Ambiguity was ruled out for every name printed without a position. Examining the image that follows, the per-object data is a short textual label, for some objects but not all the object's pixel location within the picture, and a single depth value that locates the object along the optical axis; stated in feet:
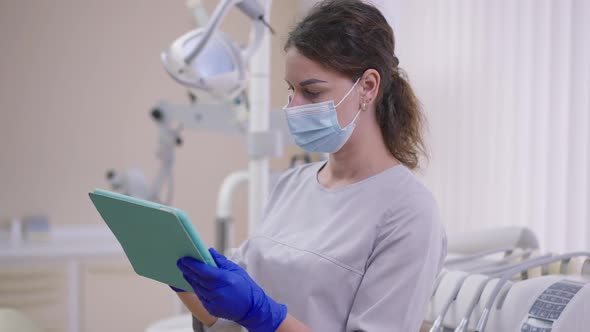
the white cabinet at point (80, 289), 11.03
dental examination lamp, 6.50
